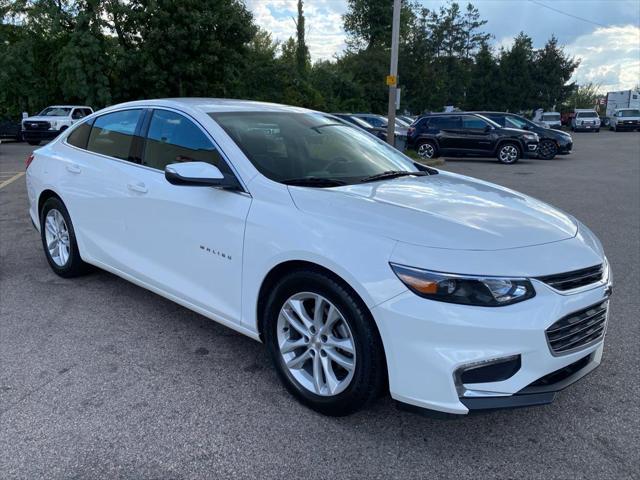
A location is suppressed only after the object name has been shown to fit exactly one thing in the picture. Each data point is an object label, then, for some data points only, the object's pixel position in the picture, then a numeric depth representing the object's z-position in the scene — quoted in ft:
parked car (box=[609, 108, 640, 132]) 144.15
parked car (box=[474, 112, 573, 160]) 60.85
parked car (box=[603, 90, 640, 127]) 181.78
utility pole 44.81
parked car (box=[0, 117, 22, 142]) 83.20
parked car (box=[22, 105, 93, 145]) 74.90
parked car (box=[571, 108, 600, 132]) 150.00
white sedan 7.84
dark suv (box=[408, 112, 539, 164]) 58.90
